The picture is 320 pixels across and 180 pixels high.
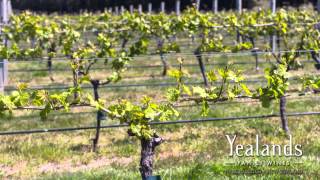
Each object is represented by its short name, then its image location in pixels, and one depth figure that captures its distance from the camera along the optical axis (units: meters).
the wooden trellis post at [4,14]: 12.29
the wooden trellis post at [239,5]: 17.39
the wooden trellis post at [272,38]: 14.47
